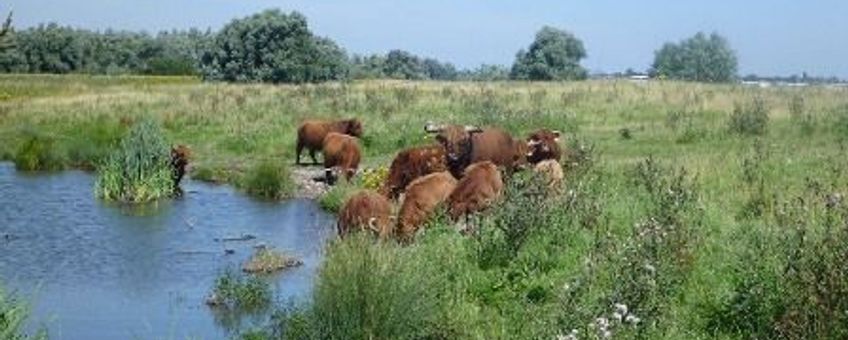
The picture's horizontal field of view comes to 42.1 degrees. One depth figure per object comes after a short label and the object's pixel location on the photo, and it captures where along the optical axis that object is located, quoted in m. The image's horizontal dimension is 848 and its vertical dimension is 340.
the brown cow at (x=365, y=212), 12.80
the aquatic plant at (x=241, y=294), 12.96
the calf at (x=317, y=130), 28.41
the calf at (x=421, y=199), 12.92
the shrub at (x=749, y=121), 26.31
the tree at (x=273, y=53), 69.25
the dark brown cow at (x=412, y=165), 17.08
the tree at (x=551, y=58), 91.06
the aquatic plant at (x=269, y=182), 24.75
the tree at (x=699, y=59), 114.00
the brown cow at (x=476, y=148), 17.42
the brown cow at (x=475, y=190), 13.20
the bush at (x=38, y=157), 30.25
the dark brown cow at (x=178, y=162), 25.31
